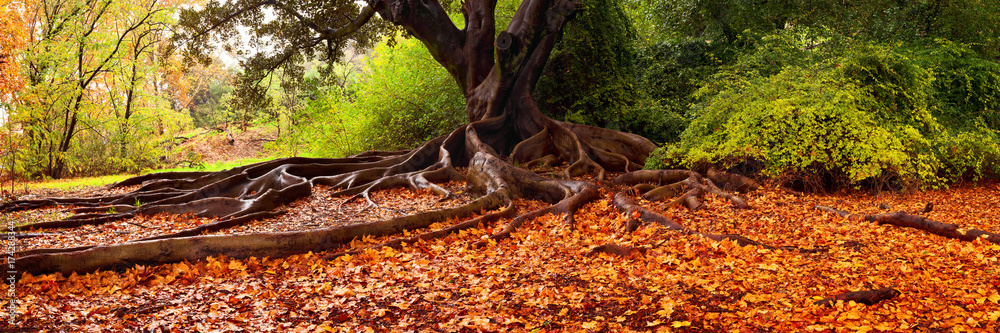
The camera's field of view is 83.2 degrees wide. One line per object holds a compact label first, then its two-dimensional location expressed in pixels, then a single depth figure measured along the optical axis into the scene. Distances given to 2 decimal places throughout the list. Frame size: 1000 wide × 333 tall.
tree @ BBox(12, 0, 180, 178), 15.62
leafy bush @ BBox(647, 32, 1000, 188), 8.91
